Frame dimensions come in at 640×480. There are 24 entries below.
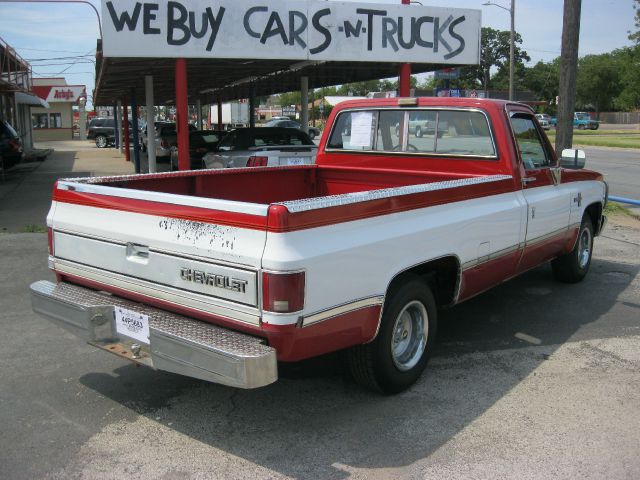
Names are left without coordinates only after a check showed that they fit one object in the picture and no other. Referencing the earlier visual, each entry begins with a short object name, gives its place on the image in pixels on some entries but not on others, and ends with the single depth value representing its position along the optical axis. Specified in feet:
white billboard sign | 31.89
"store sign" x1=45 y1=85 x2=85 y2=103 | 158.71
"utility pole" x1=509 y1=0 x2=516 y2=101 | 121.19
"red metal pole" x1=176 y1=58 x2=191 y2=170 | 34.60
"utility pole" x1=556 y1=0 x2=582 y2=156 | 36.55
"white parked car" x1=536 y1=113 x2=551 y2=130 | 203.72
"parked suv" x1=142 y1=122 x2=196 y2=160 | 79.59
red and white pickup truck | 10.12
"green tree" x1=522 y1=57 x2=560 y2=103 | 344.08
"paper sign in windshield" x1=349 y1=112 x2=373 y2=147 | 19.15
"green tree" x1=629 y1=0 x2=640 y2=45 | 207.00
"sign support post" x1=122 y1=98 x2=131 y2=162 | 88.48
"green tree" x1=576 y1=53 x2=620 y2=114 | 296.92
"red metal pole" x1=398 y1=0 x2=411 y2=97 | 41.01
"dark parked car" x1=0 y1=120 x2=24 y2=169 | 59.52
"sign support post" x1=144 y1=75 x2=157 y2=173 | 52.47
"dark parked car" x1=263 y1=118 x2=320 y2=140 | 126.29
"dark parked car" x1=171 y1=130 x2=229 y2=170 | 62.69
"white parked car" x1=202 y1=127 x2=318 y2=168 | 37.04
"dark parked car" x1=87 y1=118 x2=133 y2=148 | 128.26
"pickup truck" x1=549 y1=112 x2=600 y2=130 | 213.05
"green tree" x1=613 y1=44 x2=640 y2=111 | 205.18
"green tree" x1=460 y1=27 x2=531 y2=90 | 376.07
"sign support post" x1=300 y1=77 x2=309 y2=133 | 64.61
